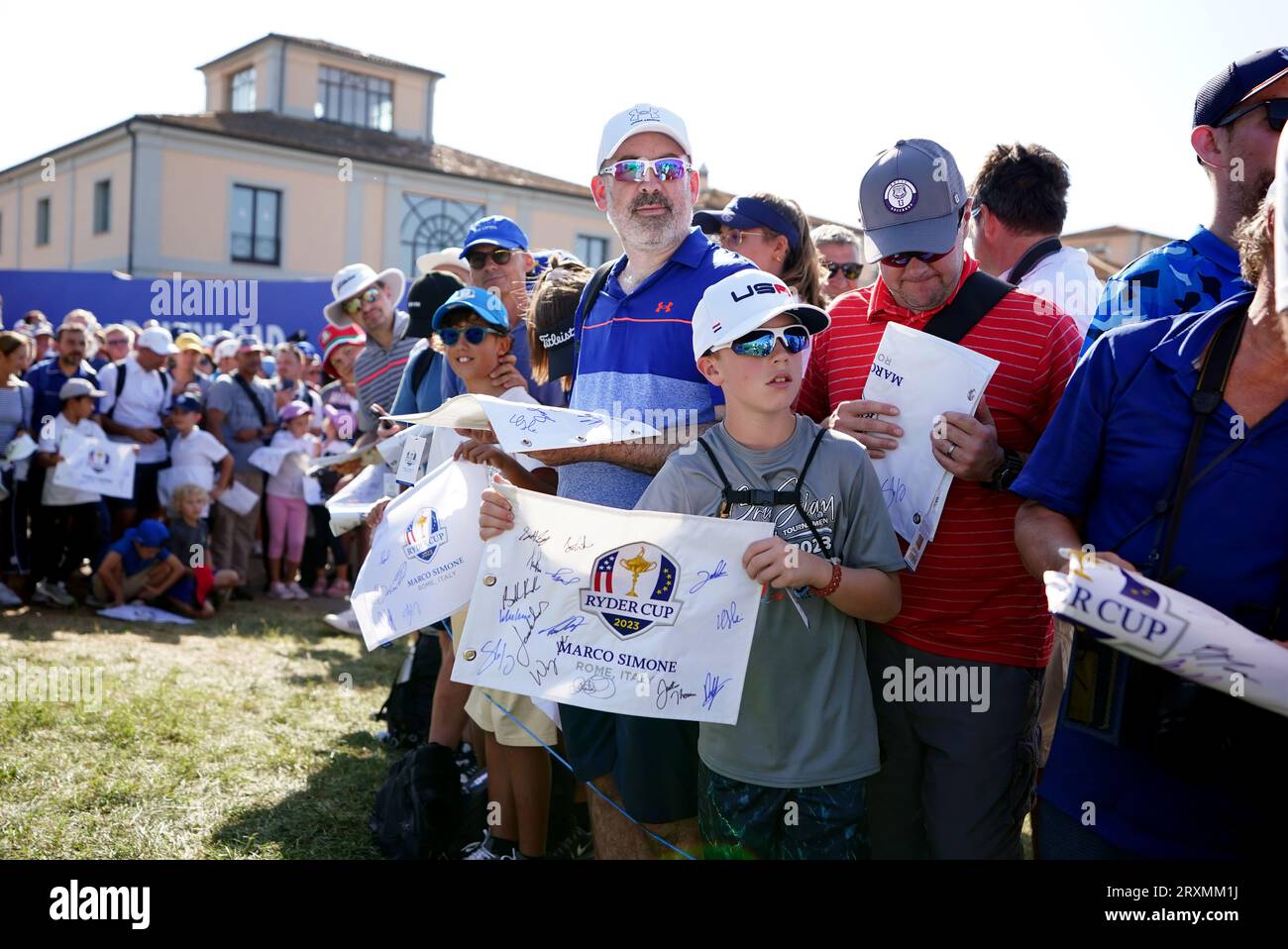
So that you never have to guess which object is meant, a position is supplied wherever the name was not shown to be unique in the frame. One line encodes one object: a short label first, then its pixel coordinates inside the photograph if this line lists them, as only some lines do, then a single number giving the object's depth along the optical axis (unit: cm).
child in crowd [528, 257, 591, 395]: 382
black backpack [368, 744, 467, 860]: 407
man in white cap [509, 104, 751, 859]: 316
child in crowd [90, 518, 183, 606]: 902
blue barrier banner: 1670
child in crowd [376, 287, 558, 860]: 390
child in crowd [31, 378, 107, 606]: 891
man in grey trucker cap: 292
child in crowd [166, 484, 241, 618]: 919
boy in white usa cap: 271
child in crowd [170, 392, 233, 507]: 973
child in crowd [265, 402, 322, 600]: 1050
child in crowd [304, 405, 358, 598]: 1057
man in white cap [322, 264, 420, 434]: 622
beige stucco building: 2923
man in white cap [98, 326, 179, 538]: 971
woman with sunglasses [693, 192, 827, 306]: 420
